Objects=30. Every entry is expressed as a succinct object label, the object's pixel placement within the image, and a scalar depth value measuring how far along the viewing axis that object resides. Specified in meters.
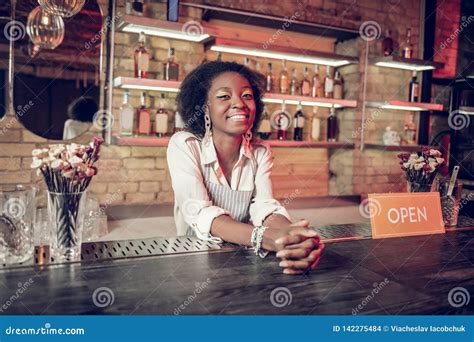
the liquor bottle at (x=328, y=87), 3.68
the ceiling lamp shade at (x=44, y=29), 2.65
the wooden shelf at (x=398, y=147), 3.70
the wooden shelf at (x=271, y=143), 2.75
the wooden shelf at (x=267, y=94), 2.76
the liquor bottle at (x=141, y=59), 2.91
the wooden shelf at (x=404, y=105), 3.69
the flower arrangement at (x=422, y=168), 1.43
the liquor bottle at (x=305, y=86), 3.57
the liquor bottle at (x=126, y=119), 2.97
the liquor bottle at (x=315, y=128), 3.70
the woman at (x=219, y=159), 1.34
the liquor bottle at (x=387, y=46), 3.94
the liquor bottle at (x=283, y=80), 3.50
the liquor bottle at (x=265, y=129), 3.32
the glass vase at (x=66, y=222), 0.96
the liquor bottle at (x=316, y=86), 3.62
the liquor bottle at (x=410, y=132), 4.11
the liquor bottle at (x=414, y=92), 3.95
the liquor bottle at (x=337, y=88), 3.74
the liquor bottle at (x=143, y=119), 3.00
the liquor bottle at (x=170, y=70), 3.02
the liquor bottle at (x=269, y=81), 3.40
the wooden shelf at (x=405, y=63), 3.71
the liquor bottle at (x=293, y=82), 3.56
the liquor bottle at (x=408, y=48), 3.90
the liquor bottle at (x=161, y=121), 3.03
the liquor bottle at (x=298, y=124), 3.58
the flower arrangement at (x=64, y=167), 0.94
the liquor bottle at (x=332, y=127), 3.81
